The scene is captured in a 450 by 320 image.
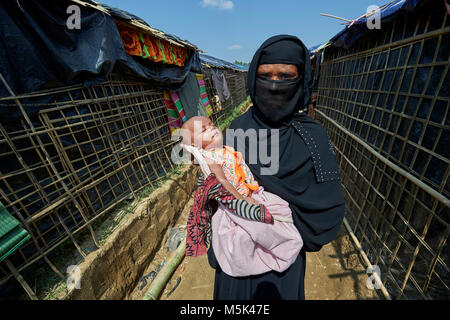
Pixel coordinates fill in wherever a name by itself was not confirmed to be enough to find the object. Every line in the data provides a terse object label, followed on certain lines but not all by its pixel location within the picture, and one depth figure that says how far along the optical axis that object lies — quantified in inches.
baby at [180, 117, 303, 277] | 40.1
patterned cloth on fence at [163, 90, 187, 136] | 179.2
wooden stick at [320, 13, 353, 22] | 130.0
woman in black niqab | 45.4
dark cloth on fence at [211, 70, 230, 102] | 309.3
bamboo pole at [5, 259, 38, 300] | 65.1
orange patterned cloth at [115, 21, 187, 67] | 114.9
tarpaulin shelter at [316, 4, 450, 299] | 66.0
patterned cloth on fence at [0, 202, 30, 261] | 59.5
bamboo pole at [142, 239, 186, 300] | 103.4
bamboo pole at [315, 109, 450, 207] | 58.6
